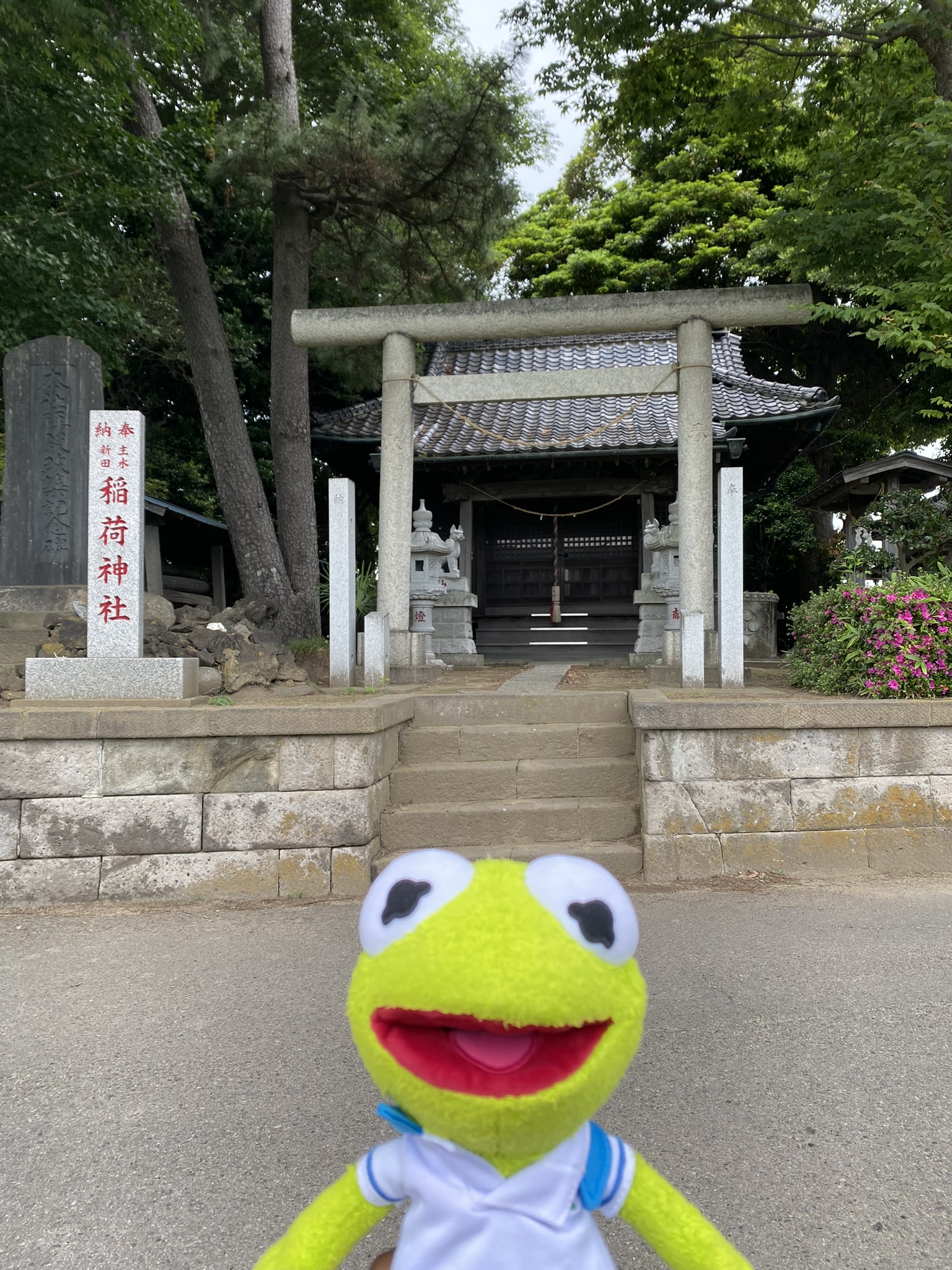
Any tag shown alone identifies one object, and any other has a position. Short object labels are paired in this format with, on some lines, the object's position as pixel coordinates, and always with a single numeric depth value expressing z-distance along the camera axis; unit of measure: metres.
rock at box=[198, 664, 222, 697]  6.38
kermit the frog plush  1.23
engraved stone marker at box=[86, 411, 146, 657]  5.42
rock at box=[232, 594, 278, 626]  9.99
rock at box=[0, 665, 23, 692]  6.06
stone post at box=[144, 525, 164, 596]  12.99
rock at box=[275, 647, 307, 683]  6.95
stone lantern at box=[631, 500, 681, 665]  8.95
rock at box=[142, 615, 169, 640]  6.59
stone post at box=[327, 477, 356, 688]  7.11
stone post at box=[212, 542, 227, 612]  16.45
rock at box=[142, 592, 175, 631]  7.27
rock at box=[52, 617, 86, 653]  6.29
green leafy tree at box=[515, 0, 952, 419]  6.48
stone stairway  5.12
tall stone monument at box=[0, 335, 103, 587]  7.33
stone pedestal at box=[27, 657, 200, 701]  5.27
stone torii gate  7.91
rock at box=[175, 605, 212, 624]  7.66
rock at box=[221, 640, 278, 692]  6.63
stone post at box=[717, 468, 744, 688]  6.35
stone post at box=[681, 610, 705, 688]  6.44
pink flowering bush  5.45
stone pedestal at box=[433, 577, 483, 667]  11.73
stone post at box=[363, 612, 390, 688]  7.42
